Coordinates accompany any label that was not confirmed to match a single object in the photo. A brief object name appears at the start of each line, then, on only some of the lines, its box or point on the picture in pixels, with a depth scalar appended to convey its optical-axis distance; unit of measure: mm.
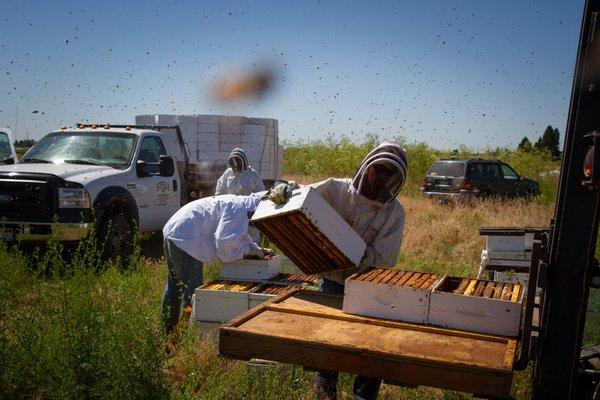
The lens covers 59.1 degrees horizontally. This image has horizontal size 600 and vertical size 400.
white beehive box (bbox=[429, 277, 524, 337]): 2713
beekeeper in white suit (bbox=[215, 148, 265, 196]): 9807
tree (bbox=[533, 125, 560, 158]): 53625
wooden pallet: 2340
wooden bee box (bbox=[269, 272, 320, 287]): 5283
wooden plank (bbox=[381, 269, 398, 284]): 3008
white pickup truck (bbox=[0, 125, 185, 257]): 7656
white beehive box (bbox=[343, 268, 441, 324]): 2871
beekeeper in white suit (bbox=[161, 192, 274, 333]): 5398
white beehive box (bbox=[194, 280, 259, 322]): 4855
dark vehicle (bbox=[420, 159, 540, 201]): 16922
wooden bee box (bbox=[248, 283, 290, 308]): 4789
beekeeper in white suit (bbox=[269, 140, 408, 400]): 3814
